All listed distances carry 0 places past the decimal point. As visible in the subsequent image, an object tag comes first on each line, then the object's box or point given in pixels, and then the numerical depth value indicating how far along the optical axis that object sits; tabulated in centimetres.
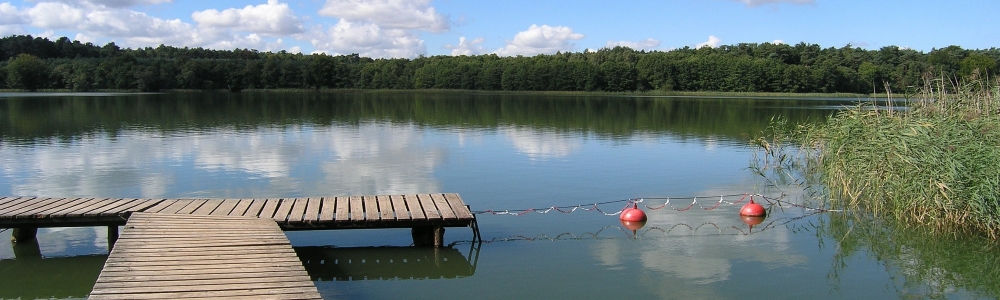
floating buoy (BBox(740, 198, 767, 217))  1198
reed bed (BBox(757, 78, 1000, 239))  1002
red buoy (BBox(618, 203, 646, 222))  1132
